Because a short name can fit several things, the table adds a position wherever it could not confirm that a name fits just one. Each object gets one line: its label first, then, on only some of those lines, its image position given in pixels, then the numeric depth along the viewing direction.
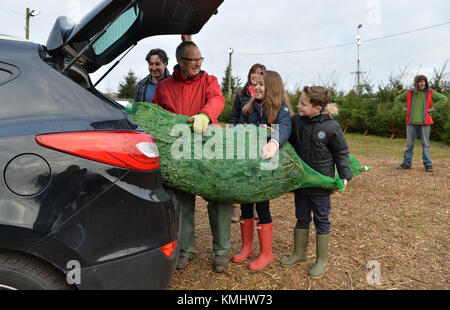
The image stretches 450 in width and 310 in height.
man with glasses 2.79
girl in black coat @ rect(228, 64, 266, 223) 3.52
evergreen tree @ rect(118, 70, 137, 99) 38.34
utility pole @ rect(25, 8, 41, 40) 21.94
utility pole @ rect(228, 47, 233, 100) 32.25
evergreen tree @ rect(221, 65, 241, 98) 31.50
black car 1.52
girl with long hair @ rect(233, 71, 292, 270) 2.78
